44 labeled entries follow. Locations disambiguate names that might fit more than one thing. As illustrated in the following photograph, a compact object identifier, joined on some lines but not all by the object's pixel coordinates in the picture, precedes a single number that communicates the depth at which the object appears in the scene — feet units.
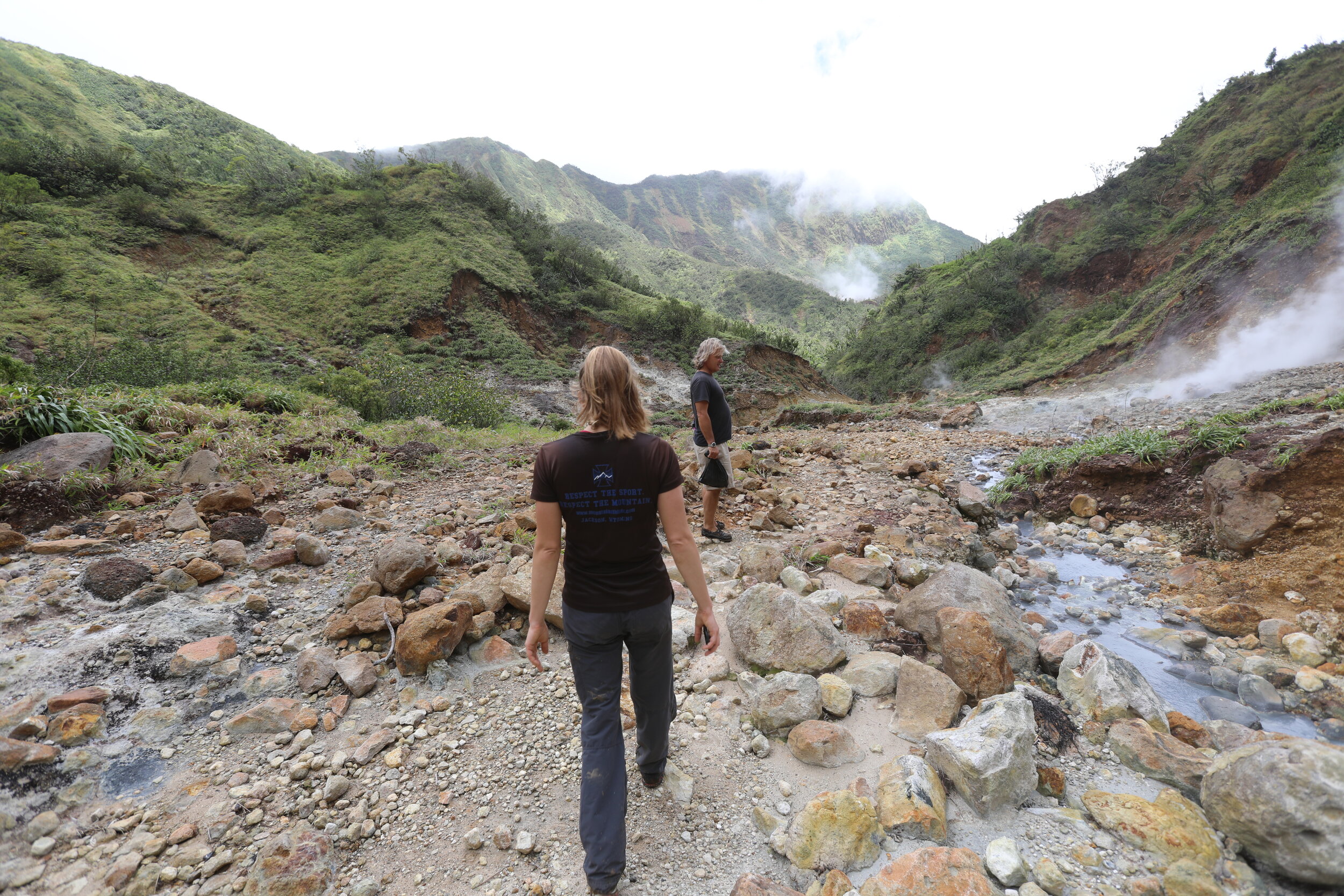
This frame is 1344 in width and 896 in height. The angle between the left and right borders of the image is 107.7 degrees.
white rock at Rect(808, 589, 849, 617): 10.96
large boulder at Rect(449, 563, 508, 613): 10.52
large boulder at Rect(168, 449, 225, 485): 15.96
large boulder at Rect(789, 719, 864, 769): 7.15
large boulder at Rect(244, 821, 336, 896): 5.72
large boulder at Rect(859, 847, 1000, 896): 5.13
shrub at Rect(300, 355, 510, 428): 35.94
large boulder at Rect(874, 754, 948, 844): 5.97
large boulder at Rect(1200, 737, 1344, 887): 4.83
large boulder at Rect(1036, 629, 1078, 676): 9.05
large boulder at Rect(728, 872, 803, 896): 5.32
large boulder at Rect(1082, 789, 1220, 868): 5.41
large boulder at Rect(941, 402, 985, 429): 46.26
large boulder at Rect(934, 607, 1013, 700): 8.10
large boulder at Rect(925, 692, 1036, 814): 6.21
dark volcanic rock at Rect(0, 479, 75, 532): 12.19
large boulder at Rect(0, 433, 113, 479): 13.62
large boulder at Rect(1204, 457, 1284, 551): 12.82
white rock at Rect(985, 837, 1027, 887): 5.28
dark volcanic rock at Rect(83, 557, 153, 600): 9.84
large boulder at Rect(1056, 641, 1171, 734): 7.59
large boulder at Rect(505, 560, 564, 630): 10.45
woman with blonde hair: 5.90
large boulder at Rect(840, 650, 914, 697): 8.45
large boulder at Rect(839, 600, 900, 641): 10.09
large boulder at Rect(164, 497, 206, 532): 12.80
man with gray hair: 14.66
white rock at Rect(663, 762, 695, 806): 6.81
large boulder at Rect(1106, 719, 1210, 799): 6.40
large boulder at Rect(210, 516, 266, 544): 12.55
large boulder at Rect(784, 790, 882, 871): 5.79
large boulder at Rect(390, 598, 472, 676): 9.18
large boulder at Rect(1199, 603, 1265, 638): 10.41
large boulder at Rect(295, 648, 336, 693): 8.69
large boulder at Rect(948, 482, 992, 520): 17.98
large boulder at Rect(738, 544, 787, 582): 12.92
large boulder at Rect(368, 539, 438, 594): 10.94
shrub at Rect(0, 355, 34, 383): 20.30
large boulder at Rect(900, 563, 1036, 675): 9.23
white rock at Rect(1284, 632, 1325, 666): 8.94
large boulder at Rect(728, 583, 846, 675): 9.12
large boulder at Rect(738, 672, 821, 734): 7.78
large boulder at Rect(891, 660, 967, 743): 7.54
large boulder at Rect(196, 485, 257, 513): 13.87
